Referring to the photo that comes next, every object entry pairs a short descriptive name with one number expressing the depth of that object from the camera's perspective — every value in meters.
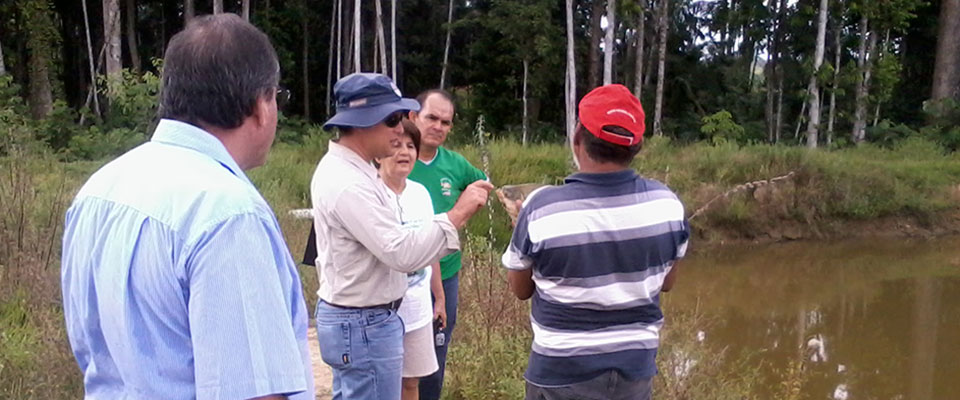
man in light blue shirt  1.10
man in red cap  2.19
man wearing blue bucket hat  2.26
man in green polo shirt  3.51
